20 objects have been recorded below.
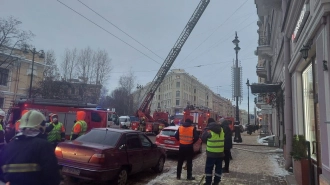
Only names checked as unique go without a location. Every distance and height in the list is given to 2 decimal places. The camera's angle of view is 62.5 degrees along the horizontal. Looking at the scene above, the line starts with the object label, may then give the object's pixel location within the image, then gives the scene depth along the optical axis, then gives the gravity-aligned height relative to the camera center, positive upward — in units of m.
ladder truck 27.70 +5.07
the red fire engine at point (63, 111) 17.16 +0.51
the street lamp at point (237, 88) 20.40 +2.82
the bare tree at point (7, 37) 30.03 +8.93
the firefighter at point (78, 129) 10.13 -0.37
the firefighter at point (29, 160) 2.53 -0.40
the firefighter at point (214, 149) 7.38 -0.72
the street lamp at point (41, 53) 43.75 +10.37
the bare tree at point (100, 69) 44.97 +8.41
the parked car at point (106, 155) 6.57 -0.92
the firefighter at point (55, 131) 9.20 -0.43
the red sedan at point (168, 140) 12.24 -0.85
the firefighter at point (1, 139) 6.99 -0.57
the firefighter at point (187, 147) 8.20 -0.76
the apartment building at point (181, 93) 92.75 +10.60
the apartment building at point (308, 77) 5.05 +1.32
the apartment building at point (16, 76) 38.69 +6.15
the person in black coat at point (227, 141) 9.49 -0.65
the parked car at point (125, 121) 35.04 -0.10
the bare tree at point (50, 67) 44.34 +8.34
